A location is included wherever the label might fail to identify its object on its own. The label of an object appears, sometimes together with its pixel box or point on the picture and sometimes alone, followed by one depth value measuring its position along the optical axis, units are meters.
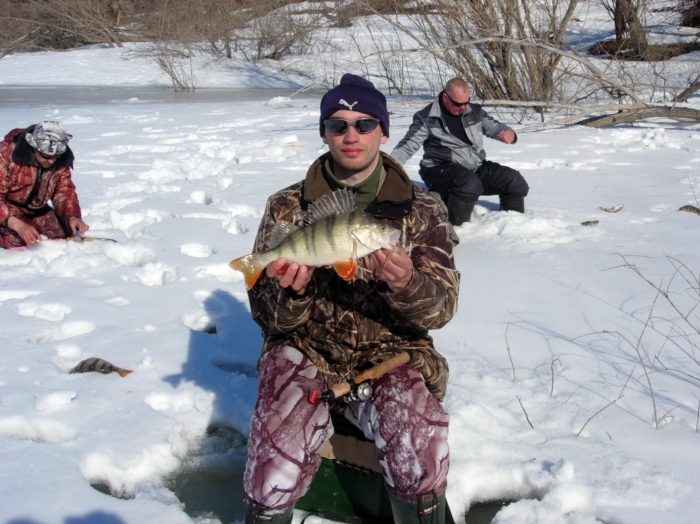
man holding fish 1.90
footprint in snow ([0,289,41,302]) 3.74
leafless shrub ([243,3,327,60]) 21.84
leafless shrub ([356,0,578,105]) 9.27
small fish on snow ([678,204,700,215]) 5.17
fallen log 8.73
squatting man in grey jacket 5.12
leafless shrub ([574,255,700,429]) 2.87
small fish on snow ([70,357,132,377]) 2.91
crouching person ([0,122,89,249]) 4.46
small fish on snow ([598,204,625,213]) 5.32
